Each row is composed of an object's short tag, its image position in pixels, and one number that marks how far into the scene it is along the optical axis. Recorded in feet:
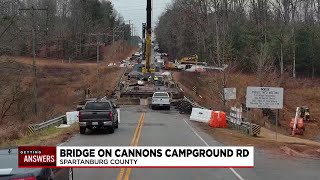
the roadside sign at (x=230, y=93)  132.46
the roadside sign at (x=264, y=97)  94.99
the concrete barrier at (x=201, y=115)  131.97
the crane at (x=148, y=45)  174.91
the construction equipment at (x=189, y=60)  350.84
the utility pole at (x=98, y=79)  245.61
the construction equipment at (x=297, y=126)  149.69
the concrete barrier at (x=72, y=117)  121.60
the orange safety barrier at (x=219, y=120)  119.85
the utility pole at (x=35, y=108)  160.86
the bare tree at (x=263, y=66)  168.86
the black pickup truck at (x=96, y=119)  94.48
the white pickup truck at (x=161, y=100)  180.04
